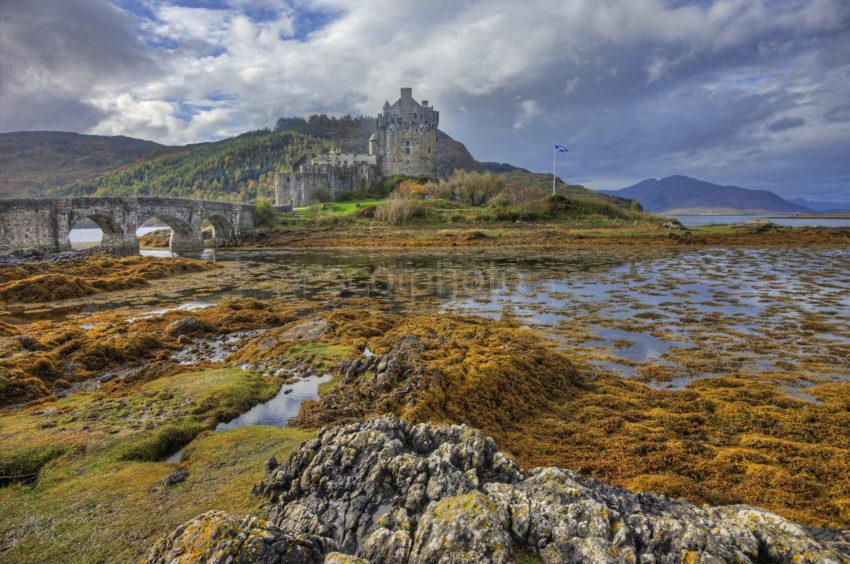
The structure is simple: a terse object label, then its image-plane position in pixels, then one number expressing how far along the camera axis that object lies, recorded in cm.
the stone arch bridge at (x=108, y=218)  3782
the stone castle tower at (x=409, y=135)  10188
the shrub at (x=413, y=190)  8331
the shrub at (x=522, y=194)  7694
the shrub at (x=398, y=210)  6925
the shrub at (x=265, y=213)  7456
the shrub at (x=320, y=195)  9006
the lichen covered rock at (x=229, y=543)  331
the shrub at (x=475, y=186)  8081
